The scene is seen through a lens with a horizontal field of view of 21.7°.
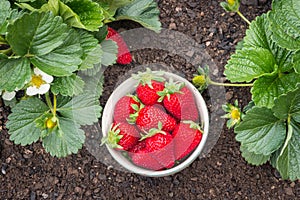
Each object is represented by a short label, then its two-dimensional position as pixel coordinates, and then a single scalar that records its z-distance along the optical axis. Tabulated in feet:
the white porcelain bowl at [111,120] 2.94
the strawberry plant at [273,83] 2.72
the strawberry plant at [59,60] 2.64
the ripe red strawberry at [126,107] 2.92
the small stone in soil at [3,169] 3.15
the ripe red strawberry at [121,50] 3.13
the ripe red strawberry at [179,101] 2.90
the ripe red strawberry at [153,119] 2.86
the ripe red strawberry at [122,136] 2.89
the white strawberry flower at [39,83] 2.81
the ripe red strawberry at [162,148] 2.88
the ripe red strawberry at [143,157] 2.93
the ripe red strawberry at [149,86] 2.90
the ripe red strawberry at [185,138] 2.91
